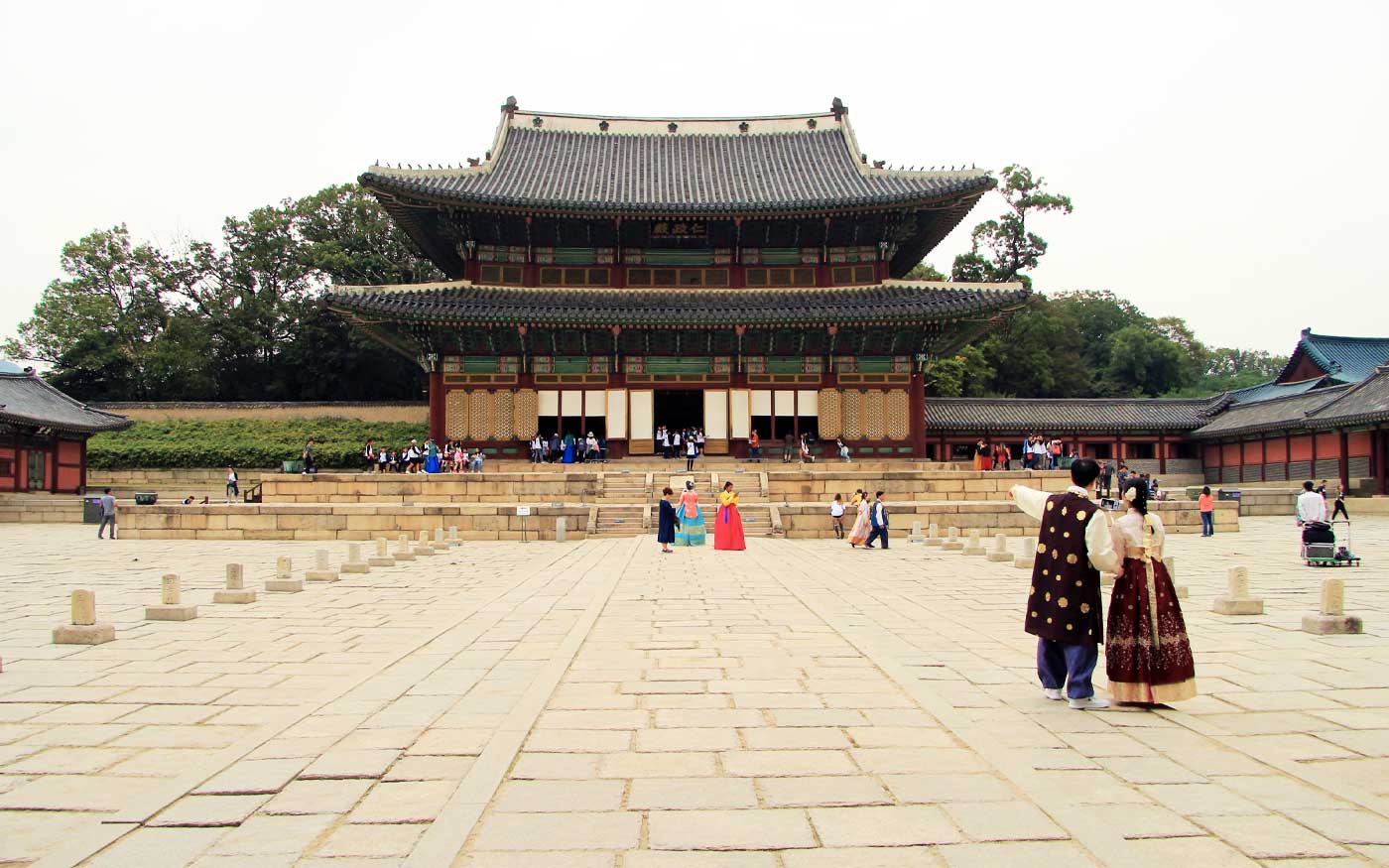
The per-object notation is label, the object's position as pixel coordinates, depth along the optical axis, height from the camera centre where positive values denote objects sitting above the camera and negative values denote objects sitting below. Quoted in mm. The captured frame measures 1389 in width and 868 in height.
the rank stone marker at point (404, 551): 15391 -1679
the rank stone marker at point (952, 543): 17078 -1758
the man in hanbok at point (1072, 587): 5539 -859
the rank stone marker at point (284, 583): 11234 -1601
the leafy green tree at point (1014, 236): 52781 +12556
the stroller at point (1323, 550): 13531 -1541
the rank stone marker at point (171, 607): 9172 -1540
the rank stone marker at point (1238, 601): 9195 -1566
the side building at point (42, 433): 31562 +853
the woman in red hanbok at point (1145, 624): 5477 -1068
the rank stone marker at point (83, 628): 7883 -1505
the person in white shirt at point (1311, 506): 14547 -954
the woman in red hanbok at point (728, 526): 16719 -1399
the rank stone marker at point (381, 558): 14633 -1707
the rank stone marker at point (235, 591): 10281 -1566
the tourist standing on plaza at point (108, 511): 21188 -1322
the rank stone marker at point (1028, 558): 13898 -1722
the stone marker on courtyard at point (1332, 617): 8016 -1519
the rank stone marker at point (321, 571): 12539 -1641
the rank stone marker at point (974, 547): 16266 -1764
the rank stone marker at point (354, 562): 13672 -1652
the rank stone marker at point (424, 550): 16484 -1753
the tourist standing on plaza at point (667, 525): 16328 -1319
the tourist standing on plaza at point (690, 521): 17703 -1365
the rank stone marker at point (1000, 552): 15195 -1724
